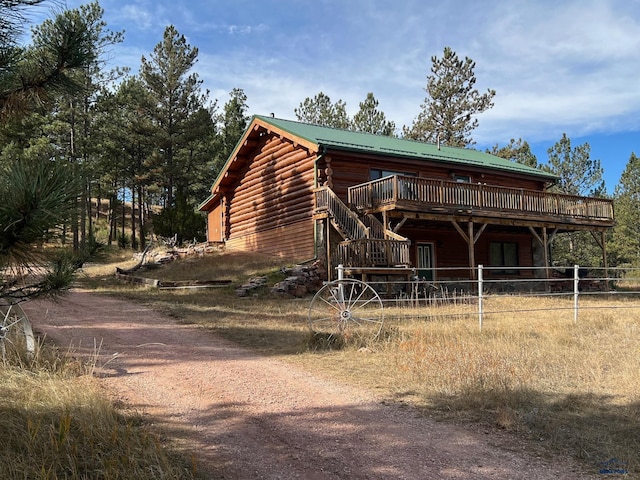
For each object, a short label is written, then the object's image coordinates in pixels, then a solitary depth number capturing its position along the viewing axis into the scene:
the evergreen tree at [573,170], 41.84
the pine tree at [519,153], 43.28
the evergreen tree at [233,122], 42.28
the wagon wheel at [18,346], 6.26
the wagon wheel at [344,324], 8.98
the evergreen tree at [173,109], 36.81
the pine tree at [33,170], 2.53
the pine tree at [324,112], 48.56
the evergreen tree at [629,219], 43.59
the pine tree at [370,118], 47.12
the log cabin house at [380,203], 17.67
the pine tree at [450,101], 43.59
